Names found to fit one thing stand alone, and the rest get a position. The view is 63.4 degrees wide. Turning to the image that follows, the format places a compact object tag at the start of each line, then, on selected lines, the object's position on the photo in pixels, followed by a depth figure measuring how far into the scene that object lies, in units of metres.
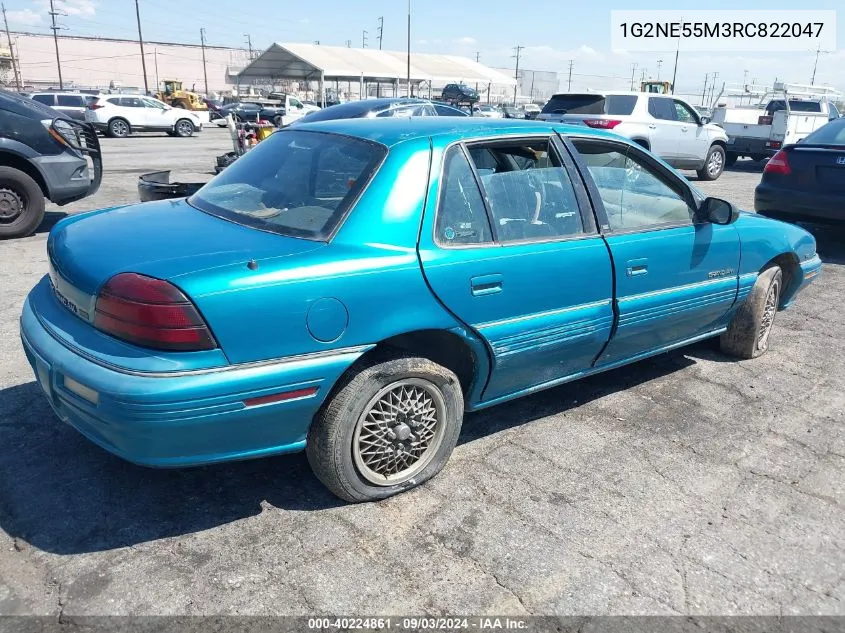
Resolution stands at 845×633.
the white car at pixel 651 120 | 12.91
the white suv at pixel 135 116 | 24.97
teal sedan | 2.41
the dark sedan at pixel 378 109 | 9.75
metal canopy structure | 45.19
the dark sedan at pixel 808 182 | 7.39
